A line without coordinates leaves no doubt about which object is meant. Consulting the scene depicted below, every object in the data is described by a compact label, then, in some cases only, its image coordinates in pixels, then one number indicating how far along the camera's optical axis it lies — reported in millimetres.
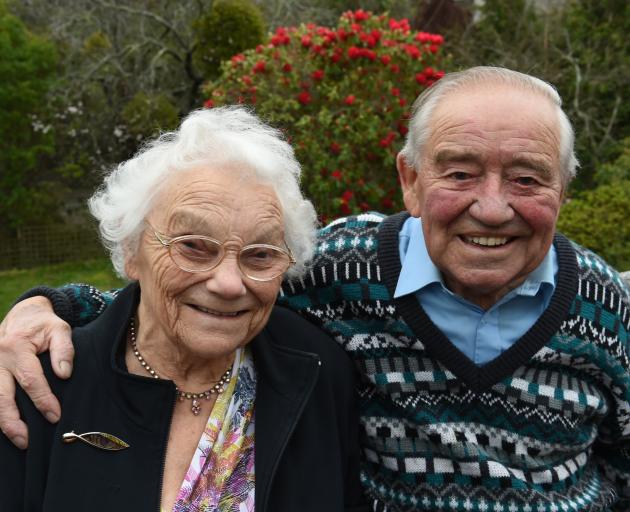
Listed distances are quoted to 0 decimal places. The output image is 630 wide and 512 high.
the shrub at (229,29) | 10820
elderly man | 2121
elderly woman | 1985
